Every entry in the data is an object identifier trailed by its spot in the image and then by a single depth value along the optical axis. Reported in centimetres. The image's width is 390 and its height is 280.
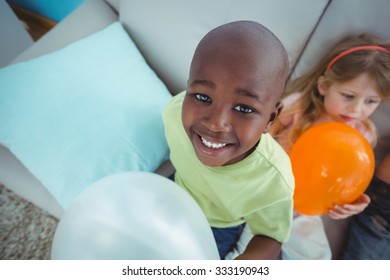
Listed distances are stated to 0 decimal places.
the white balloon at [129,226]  47
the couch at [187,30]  74
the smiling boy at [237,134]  46
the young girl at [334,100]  78
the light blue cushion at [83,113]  78
